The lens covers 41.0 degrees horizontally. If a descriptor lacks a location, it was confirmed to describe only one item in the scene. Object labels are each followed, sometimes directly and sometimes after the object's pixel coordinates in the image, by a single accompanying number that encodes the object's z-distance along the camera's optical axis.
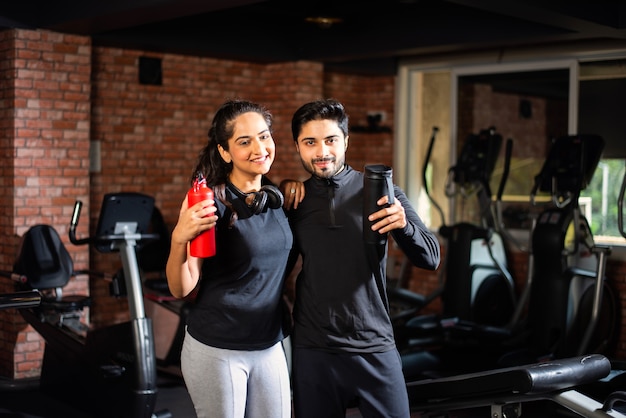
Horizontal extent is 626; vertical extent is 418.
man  2.49
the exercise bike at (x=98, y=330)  4.64
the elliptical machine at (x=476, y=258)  6.66
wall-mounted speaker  6.75
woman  2.48
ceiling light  6.42
